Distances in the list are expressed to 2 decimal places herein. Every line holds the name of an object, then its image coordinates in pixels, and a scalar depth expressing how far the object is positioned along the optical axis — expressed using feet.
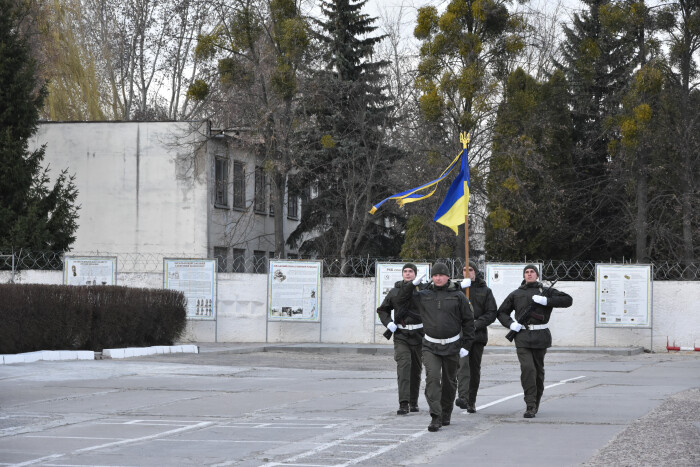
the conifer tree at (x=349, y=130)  138.51
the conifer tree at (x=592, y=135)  143.43
